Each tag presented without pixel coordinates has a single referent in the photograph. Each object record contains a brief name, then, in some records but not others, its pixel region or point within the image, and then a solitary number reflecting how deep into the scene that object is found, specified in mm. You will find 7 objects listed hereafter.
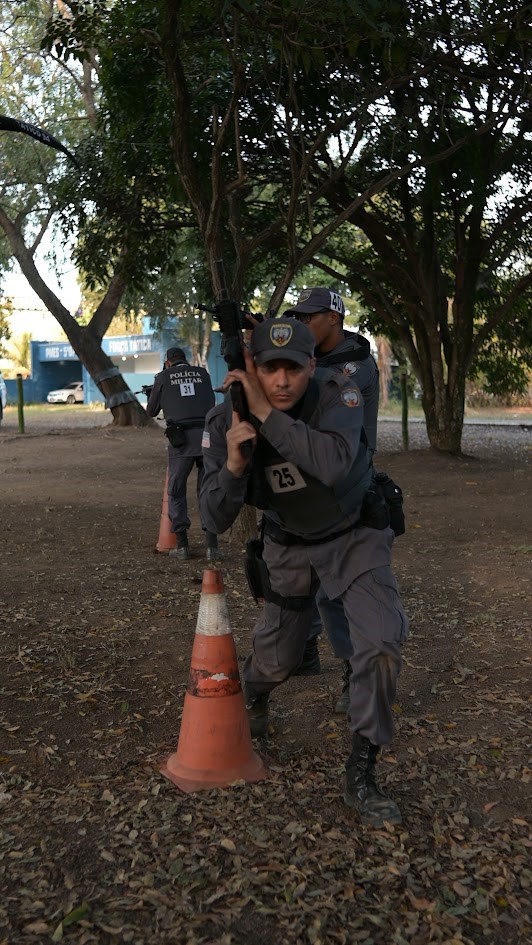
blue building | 56844
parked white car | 56656
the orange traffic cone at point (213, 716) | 3863
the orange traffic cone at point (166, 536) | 8977
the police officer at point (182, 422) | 8820
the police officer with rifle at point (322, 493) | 3396
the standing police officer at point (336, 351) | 4699
